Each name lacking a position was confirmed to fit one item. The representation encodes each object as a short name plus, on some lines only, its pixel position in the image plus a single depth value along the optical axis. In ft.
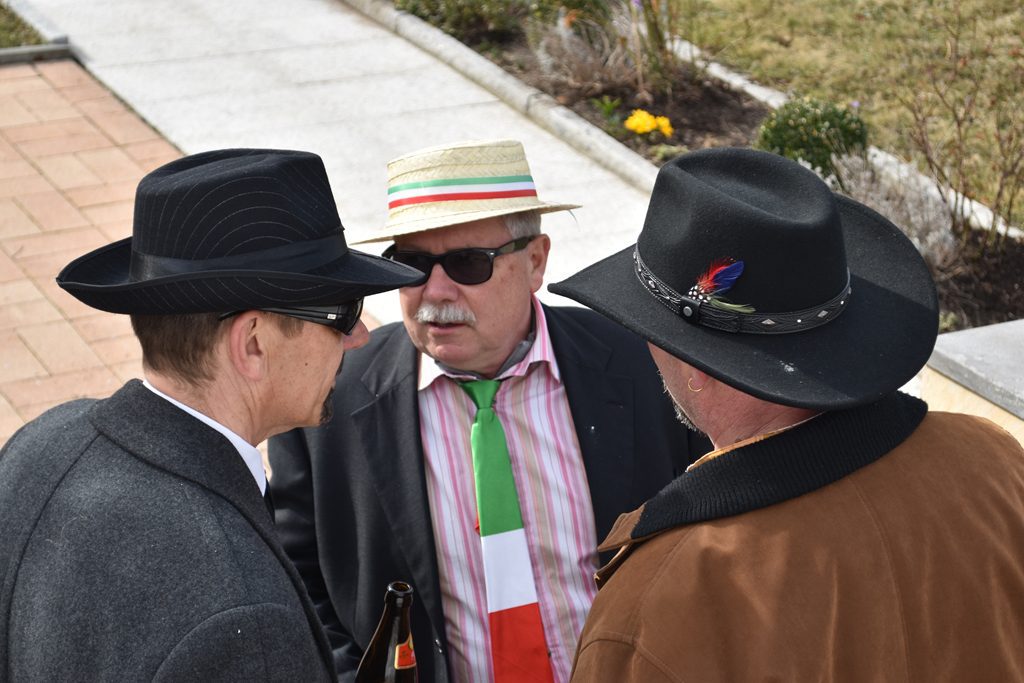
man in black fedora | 6.23
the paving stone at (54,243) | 21.68
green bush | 22.22
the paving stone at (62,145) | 25.29
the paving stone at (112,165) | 24.35
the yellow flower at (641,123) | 25.73
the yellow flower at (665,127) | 25.66
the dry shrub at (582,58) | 27.50
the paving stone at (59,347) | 18.83
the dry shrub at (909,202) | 19.88
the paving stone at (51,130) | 25.90
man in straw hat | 10.01
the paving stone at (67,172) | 24.11
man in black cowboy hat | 6.40
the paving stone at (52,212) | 22.57
